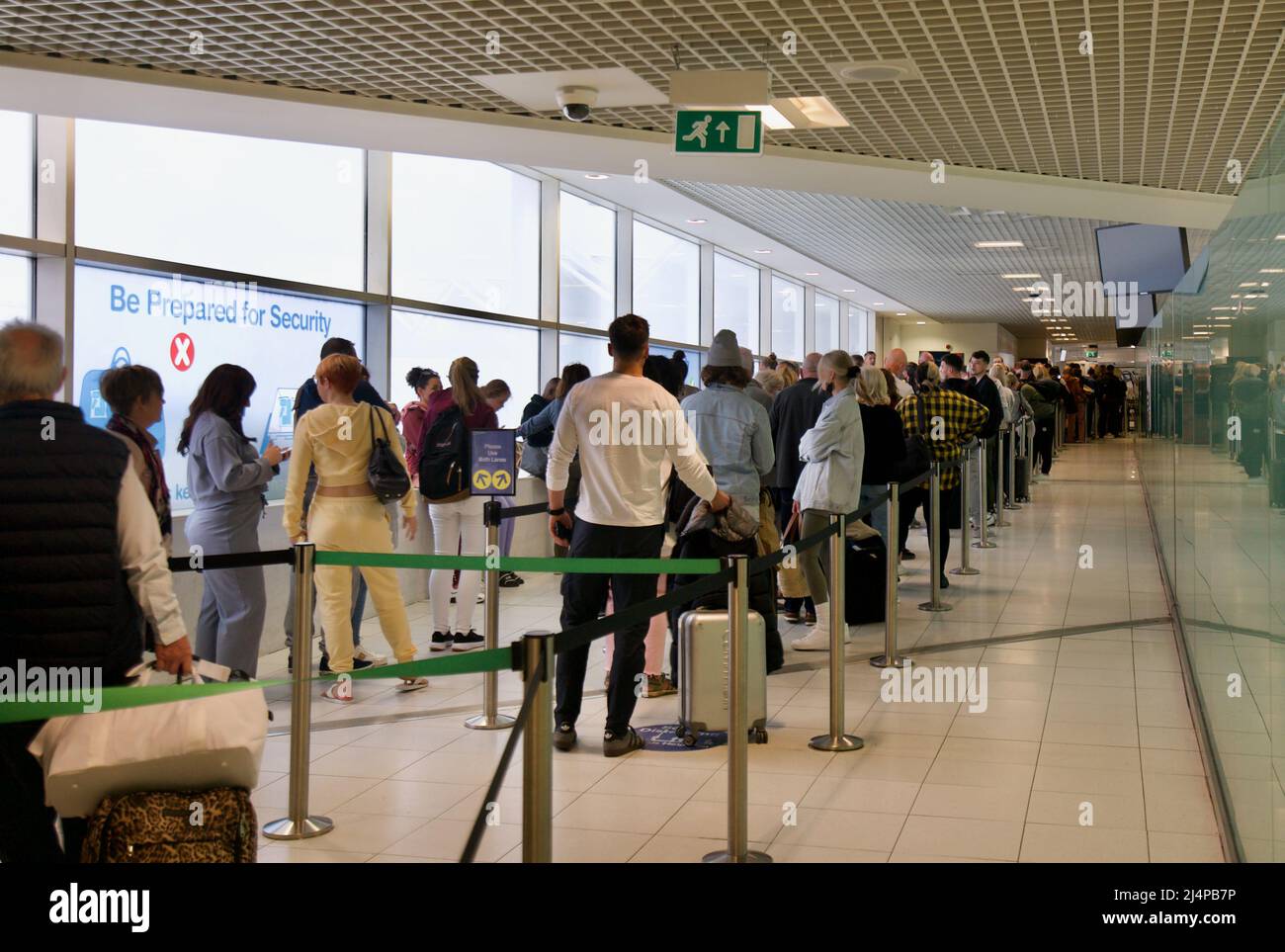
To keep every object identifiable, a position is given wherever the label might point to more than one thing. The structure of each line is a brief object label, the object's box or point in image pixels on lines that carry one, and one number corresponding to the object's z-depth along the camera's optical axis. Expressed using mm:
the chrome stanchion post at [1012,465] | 13898
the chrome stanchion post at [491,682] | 5199
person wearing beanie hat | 6035
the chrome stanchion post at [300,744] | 3918
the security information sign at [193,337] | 6656
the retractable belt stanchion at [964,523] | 9453
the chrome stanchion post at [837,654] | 4781
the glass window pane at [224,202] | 6738
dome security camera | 6004
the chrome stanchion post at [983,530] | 10578
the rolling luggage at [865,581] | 7449
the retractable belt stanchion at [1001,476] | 12284
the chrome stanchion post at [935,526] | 7824
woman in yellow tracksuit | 5660
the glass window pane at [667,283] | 15234
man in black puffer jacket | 2801
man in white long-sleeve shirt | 4762
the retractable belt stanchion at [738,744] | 3609
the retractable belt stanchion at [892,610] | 6070
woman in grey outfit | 5406
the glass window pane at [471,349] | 9695
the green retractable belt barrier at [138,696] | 2584
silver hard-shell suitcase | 4398
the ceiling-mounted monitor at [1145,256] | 11672
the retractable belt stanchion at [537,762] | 2307
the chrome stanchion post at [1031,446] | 15859
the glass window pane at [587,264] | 12836
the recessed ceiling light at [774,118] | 6340
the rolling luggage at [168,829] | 2584
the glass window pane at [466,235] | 9641
